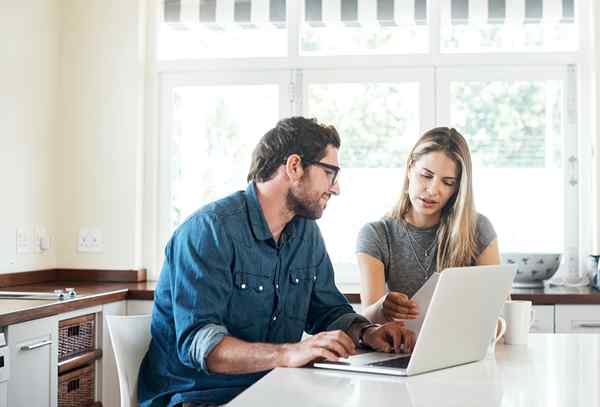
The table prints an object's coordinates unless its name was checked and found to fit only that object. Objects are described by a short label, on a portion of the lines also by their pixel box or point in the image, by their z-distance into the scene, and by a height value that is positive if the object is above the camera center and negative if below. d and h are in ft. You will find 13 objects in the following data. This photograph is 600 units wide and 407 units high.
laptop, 4.86 -0.67
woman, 7.87 -0.07
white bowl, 11.07 -0.62
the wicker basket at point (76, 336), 9.29 -1.44
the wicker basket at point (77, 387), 9.36 -2.09
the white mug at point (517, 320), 6.36 -0.79
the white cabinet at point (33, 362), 8.11 -1.56
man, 5.54 -0.54
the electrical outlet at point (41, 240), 11.85 -0.31
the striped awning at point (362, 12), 12.29 +3.40
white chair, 6.09 -1.02
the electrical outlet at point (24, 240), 11.28 -0.31
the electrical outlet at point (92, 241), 12.45 -0.33
